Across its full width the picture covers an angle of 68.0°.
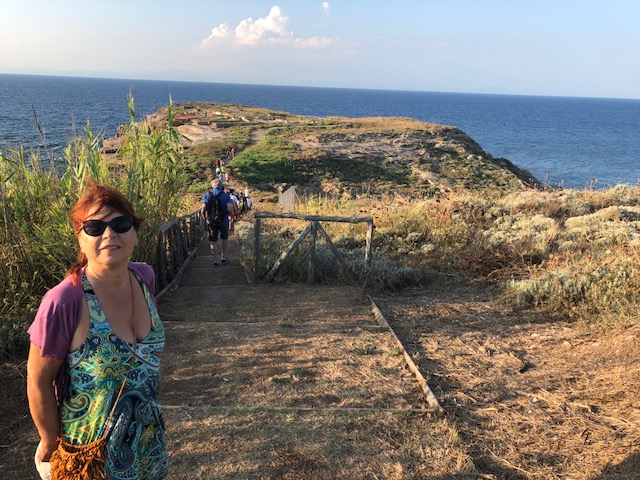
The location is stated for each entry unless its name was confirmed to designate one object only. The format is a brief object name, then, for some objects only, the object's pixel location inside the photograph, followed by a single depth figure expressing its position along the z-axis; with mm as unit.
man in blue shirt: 8617
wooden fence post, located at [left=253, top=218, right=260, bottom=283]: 7723
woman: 1819
